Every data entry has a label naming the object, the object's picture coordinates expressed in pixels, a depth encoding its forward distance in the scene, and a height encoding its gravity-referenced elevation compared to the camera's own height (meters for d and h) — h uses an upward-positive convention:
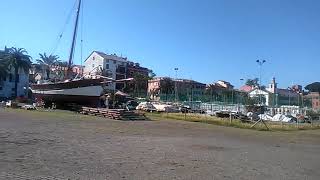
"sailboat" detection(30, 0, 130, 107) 28.51 +1.36
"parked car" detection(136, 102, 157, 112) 33.79 -0.64
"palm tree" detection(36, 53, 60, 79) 61.56 +10.88
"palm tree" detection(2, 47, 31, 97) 51.32 +8.99
